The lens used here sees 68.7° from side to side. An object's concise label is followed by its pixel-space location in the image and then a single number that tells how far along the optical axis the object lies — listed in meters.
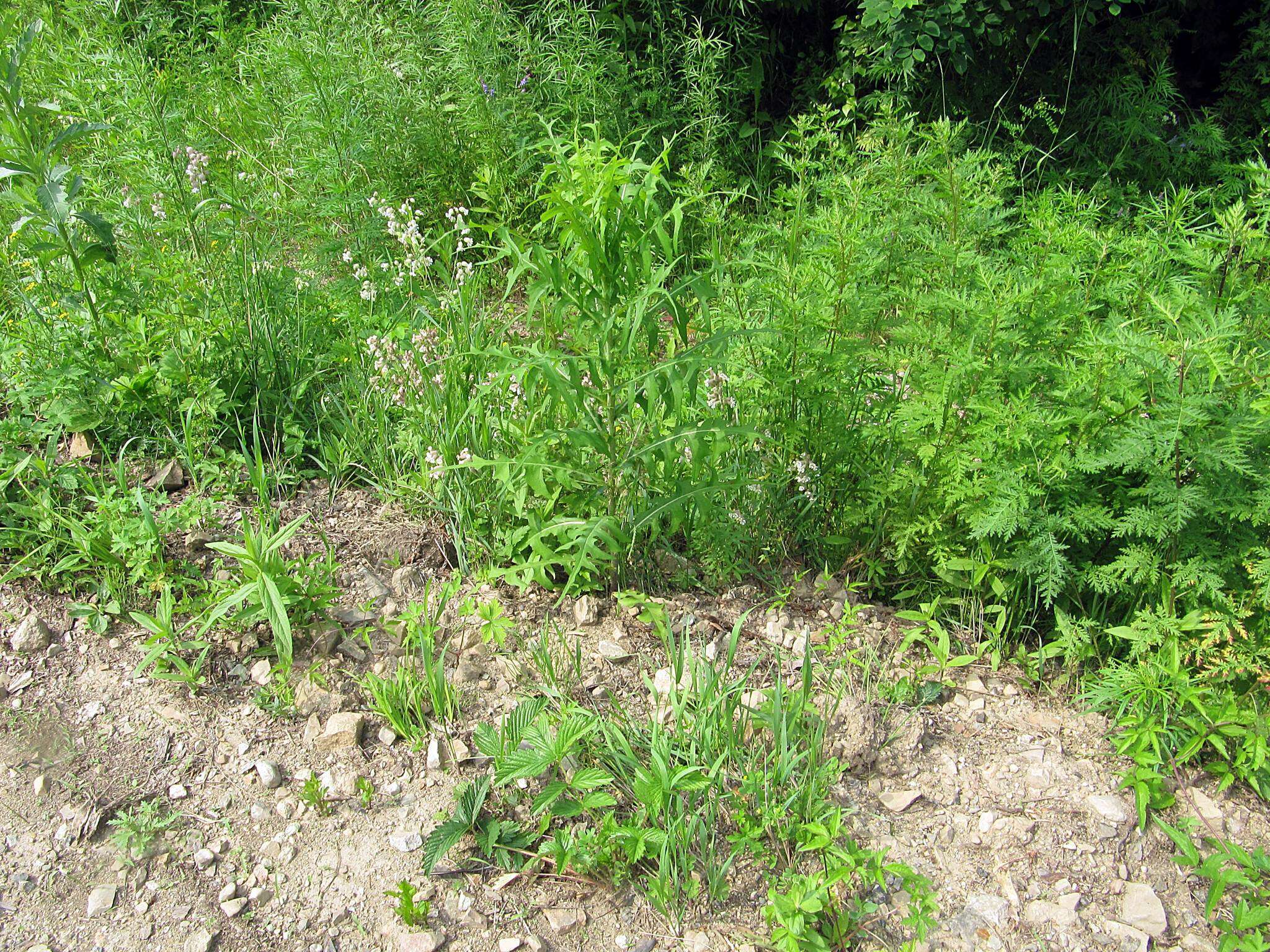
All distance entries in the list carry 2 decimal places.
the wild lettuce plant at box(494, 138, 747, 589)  2.42
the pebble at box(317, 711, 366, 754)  2.51
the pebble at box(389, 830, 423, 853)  2.29
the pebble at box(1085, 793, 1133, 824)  2.44
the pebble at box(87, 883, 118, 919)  2.14
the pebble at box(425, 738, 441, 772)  2.49
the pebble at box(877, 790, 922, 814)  2.46
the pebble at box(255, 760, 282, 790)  2.43
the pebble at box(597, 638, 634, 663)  2.79
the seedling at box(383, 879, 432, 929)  2.08
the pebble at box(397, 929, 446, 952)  2.08
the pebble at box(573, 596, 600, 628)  2.90
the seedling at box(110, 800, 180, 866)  2.26
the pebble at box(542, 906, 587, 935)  2.14
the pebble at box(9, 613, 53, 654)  2.74
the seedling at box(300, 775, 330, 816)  2.34
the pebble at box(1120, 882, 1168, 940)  2.20
